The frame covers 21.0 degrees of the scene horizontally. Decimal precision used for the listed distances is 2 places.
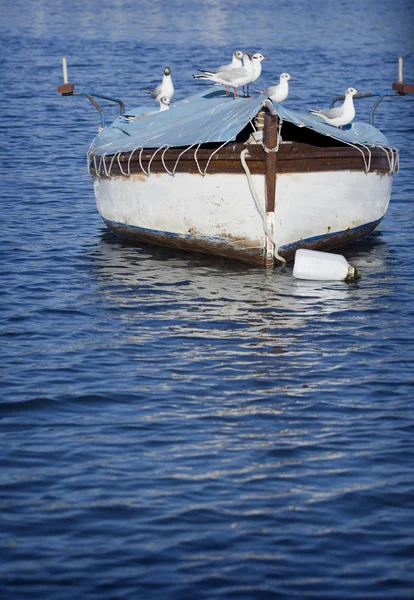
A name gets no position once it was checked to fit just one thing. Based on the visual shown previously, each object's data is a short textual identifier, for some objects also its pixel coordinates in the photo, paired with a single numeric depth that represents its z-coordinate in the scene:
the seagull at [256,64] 17.17
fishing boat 13.64
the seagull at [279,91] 15.52
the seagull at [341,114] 16.03
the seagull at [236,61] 18.28
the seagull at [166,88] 18.98
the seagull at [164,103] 17.66
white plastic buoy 13.67
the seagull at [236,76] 16.94
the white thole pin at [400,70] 18.95
